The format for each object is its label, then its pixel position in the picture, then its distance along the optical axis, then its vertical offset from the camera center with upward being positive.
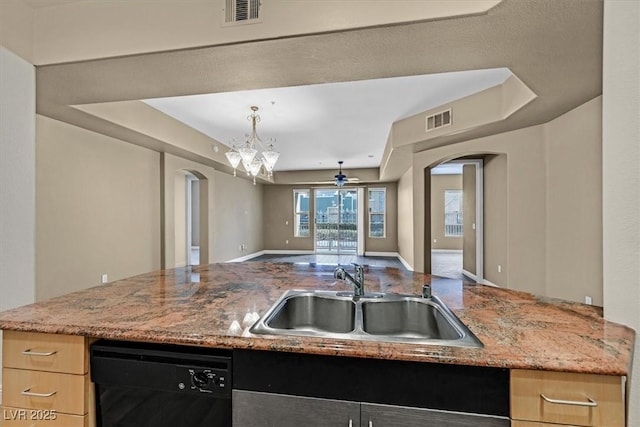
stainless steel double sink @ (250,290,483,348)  1.41 -0.51
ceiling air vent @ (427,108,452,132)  3.74 +1.23
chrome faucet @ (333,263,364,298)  1.54 -0.34
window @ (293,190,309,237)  10.22 +0.00
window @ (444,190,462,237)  10.37 +0.07
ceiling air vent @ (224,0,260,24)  1.81 +1.25
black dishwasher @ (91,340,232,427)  1.05 -0.63
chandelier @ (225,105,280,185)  3.88 +0.79
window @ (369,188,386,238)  9.56 +0.06
